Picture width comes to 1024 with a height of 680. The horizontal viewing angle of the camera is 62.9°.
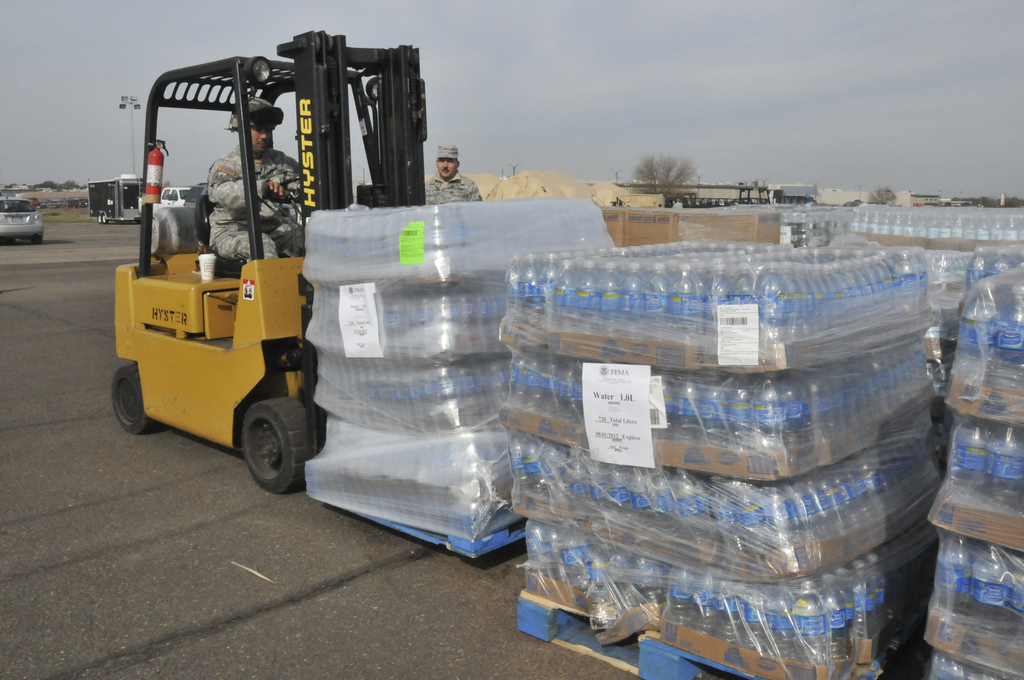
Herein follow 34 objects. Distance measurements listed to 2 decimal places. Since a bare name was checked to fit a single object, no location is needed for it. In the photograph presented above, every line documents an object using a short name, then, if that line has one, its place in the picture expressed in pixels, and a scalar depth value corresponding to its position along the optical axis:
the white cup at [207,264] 5.74
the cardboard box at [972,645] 2.50
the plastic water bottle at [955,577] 2.60
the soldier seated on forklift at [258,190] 5.48
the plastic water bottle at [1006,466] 2.48
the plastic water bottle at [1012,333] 2.49
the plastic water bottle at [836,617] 2.88
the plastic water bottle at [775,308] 2.81
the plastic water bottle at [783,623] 2.87
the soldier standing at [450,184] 7.70
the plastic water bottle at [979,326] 2.57
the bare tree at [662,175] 59.72
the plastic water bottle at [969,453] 2.58
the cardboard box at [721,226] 6.94
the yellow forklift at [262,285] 5.12
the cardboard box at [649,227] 6.93
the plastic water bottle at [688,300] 2.93
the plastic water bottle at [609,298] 3.15
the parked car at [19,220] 30.84
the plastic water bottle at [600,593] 3.39
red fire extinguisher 5.91
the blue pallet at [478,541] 4.04
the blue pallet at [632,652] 3.10
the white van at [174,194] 34.22
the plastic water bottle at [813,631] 2.84
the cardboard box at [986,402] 2.47
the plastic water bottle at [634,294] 3.09
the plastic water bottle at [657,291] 3.02
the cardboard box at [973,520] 2.45
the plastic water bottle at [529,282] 3.51
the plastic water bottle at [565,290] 3.30
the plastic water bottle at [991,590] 2.51
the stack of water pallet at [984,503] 2.49
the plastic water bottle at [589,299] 3.21
